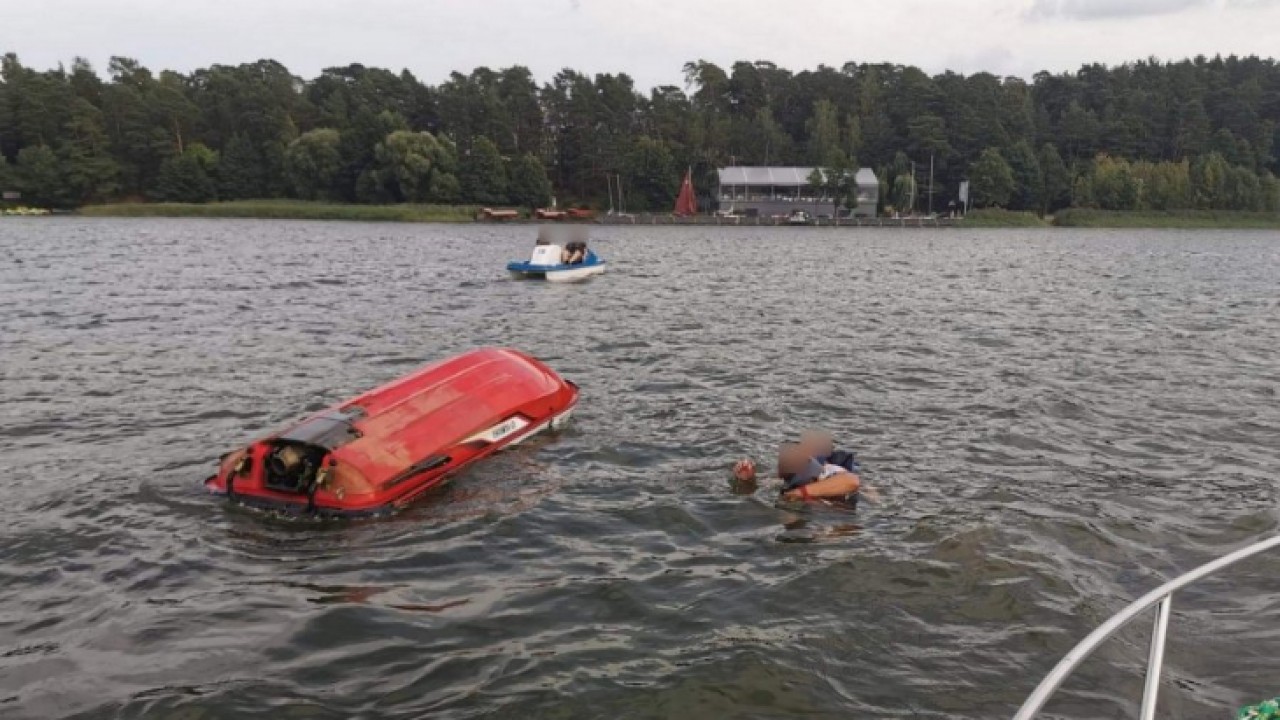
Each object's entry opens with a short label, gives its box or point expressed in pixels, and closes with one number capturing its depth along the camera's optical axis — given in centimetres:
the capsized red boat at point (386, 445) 1050
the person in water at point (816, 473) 1105
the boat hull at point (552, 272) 3984
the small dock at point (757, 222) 11825
